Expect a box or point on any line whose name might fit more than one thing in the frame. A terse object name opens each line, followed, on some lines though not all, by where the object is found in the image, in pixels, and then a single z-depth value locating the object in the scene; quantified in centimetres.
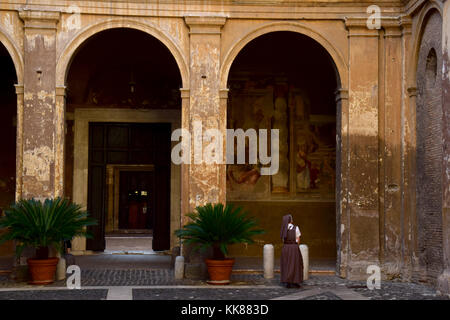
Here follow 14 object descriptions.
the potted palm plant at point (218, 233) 1048
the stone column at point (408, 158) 1127
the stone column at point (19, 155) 1123
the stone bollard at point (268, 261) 1118
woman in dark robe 1026
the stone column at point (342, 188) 1148
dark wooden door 1511
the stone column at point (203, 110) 1148
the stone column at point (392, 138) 1147
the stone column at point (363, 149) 1142
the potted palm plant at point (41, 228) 1023
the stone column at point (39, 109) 1120
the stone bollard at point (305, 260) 1101
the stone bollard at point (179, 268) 1112
